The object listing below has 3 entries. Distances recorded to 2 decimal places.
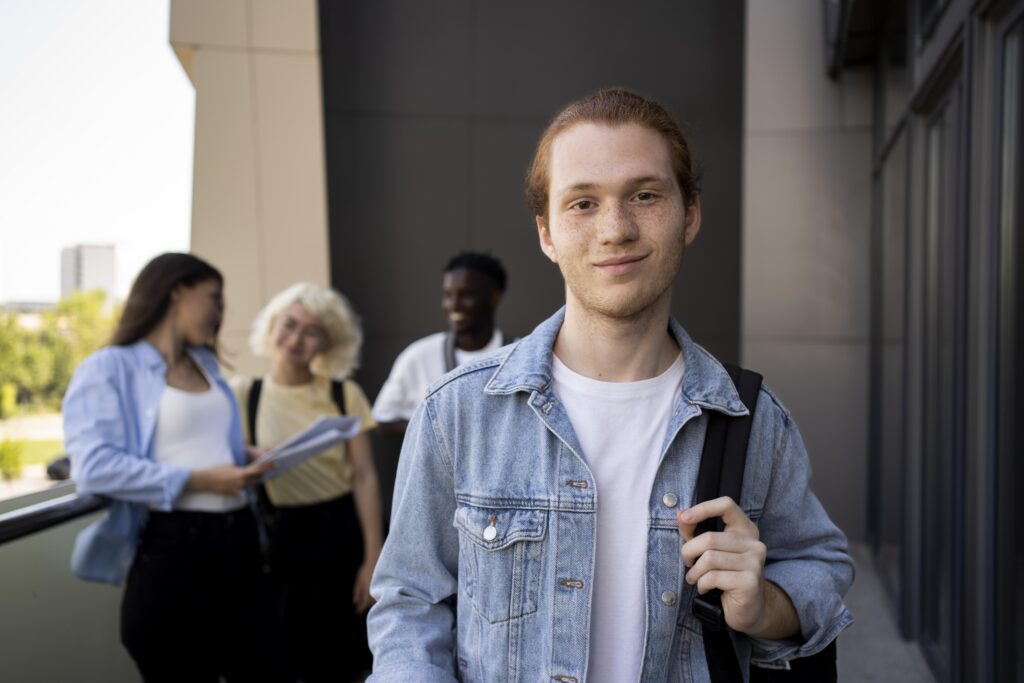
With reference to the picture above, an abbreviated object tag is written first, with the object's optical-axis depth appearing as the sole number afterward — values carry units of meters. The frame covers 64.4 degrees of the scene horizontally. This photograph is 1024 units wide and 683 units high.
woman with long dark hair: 2.85
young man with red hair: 1.44
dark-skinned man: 4.32
